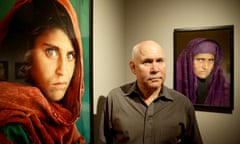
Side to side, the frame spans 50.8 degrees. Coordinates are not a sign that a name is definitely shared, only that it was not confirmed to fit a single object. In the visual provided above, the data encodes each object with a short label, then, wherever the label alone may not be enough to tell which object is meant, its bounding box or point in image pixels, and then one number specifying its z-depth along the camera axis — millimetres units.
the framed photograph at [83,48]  990
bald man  1521
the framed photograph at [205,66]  1798
